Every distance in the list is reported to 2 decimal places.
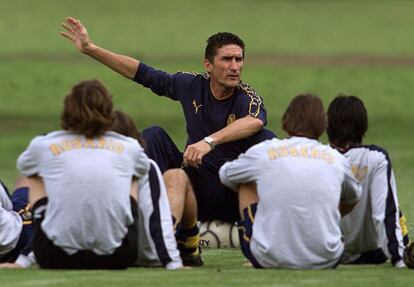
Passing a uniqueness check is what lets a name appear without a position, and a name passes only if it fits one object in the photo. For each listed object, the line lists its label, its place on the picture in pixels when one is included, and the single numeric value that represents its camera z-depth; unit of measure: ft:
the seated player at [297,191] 64.28
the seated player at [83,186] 63.00
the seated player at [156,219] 65.00
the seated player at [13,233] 68.95
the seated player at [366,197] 68.80
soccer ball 80.53
